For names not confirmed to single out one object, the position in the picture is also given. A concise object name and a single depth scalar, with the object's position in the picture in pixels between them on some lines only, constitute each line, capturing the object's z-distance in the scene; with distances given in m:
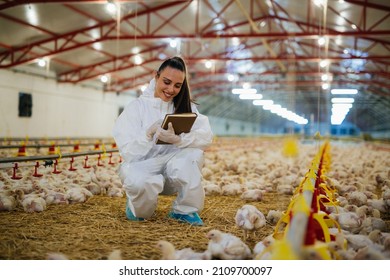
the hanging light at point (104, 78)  14.48
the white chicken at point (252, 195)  3.40
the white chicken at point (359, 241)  1.86
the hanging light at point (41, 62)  11.05
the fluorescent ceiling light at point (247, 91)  17.62
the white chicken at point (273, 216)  2.54
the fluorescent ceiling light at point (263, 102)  21.02
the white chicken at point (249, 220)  2.24
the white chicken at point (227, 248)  1.74
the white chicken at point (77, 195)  3.07
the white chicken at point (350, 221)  2.18
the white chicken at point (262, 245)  1.80
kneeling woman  2.41
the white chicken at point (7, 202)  2.69
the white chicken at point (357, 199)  2.95
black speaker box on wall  7.63
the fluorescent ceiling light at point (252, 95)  18.88
